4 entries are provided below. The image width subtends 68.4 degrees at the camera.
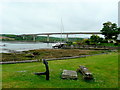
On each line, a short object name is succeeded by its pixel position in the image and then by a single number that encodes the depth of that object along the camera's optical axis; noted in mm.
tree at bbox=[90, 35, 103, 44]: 31556
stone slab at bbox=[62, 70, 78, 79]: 4086
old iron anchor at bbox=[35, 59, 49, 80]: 3844
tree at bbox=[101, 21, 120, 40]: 29916
